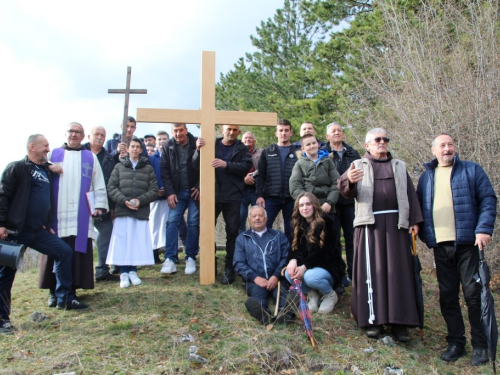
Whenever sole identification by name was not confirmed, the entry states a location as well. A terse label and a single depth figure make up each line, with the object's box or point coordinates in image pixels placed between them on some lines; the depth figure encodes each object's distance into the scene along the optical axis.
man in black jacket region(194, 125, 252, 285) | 6.27
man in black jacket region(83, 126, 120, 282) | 6.45
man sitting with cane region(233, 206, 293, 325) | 5.18
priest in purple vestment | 5.43
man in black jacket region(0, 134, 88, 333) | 4.69
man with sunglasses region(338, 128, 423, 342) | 4.58
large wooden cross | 6.00
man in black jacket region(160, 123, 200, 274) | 6.49
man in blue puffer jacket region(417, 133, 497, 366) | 4.34
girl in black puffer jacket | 6.11
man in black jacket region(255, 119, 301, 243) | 6.14
